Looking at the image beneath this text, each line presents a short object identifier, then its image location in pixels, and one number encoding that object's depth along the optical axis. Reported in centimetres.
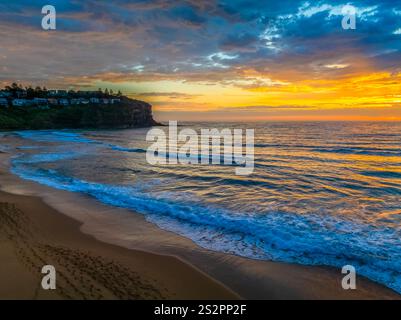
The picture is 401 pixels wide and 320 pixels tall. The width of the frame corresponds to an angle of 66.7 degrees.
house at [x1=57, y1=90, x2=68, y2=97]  16125
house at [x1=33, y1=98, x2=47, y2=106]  13208
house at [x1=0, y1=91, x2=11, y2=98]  13445
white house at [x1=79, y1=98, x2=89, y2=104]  15275
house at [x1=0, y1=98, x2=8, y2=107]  12116
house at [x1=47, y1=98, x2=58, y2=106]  14127
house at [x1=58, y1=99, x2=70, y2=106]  14488
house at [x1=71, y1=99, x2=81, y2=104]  14845
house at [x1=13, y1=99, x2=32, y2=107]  12545
